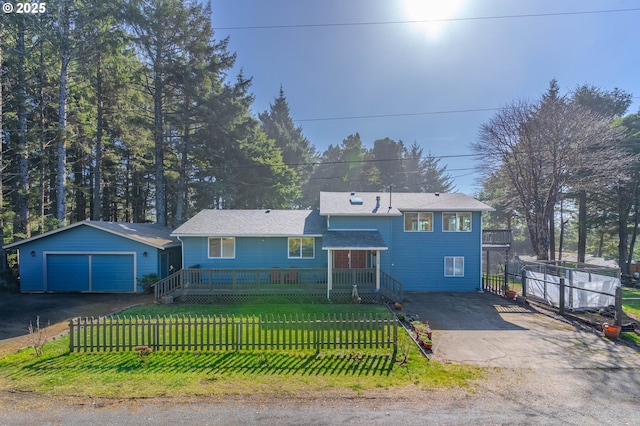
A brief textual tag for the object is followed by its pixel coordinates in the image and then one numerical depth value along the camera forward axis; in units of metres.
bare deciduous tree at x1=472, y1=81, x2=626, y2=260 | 21.67
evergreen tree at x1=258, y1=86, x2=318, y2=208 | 43.34
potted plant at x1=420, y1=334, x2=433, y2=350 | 8.24
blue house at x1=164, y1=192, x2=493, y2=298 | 15.66
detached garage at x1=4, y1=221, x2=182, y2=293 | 15.58
